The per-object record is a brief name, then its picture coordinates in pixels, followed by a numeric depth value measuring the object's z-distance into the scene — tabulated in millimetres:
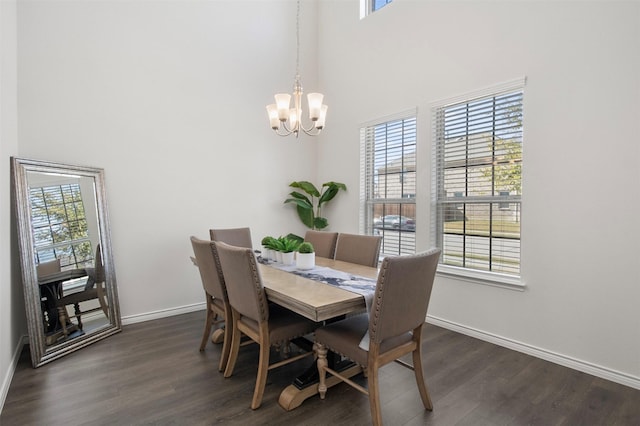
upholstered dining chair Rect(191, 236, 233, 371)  2496
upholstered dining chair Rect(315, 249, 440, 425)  1763
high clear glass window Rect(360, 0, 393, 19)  4531
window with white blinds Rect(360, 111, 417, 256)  3955
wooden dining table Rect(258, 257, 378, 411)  1794
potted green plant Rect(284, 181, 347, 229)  4771
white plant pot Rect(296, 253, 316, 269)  2668
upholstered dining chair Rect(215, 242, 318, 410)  2064
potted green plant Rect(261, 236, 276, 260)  3008
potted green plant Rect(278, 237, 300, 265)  2869
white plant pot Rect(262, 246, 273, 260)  3084
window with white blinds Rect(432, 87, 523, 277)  3049
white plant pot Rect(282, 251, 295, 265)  2865
